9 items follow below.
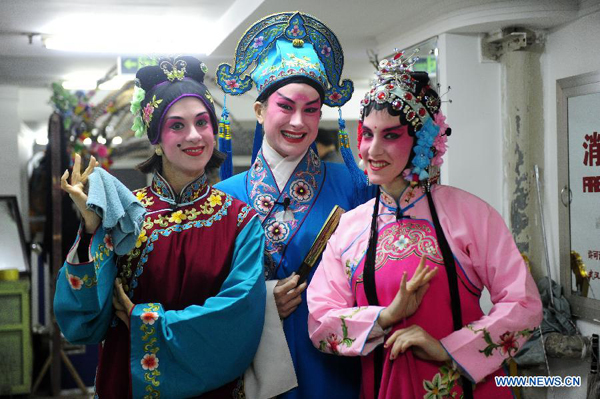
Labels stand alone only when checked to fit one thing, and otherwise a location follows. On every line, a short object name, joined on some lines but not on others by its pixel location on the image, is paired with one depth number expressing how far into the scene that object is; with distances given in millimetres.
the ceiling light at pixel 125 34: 5824
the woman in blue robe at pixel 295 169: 2285
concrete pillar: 4691
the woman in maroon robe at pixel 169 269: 1990
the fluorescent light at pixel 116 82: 6803
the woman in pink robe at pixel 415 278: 1906
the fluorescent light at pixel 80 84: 8234
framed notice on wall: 4215
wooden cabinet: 6129
